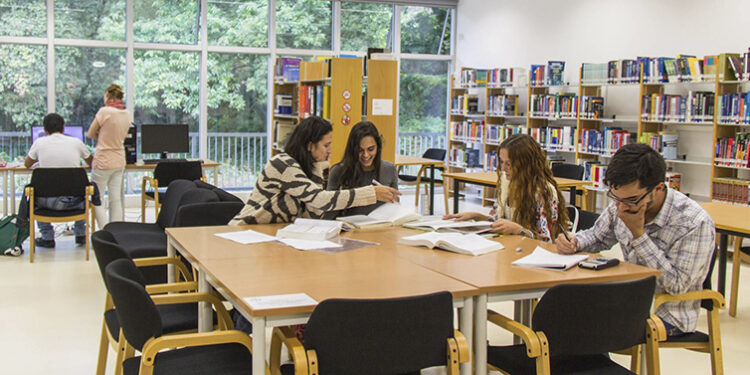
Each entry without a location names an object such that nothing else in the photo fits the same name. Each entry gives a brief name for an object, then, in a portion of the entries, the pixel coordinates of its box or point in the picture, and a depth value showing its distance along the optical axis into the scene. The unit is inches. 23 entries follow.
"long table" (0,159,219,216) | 272.5
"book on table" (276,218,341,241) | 132.8
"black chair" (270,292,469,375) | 83.0
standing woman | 278.7
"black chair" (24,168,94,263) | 243.3
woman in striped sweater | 152.7
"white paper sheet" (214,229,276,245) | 131.4
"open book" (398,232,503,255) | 122.9
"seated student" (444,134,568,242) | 148.2
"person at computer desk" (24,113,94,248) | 264.7
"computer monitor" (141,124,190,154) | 323.9
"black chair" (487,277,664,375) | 90.7
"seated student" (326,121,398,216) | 176.4
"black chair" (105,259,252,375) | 89.1
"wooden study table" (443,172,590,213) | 261.9
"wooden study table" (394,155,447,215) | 329.4
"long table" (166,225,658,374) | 94.2
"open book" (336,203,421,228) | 148.8
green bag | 248.1
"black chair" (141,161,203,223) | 287.4
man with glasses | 104.5
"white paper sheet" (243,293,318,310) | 86.7
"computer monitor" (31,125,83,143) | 309.6
